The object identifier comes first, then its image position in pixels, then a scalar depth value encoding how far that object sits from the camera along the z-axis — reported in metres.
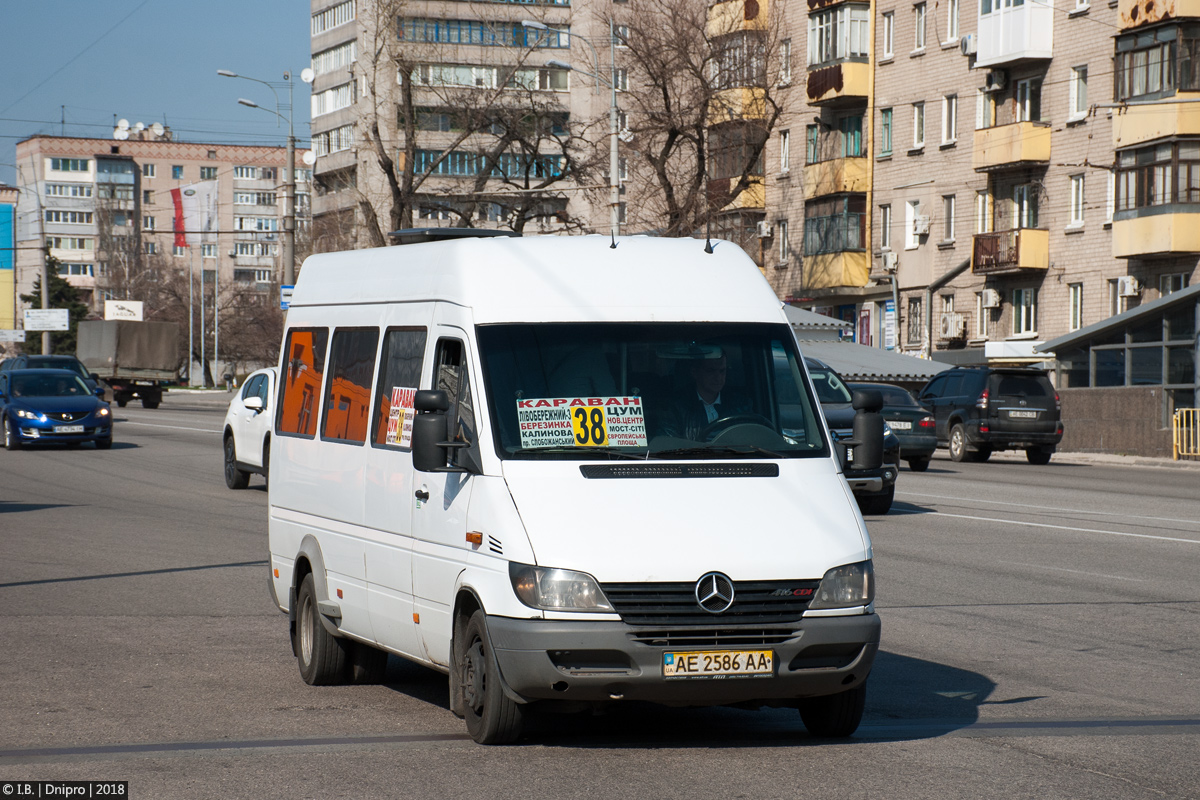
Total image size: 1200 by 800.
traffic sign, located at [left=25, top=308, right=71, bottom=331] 91.04
